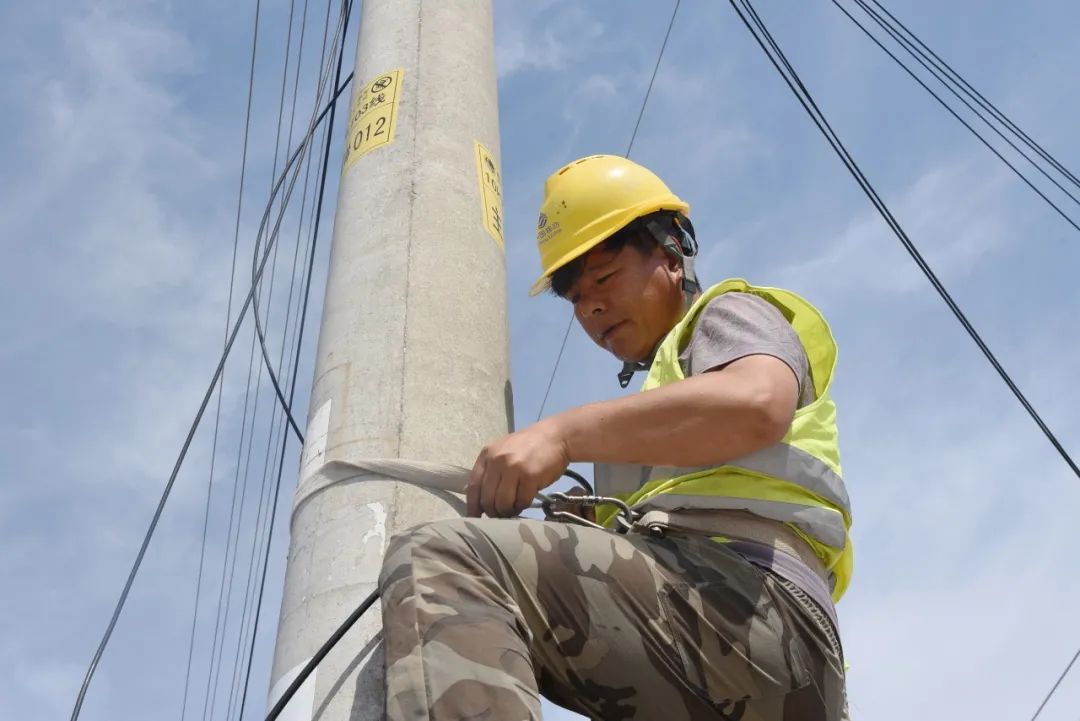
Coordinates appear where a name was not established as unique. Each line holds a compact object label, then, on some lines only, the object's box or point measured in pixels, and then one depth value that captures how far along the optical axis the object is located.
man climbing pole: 1.59
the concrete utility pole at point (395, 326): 2.09
